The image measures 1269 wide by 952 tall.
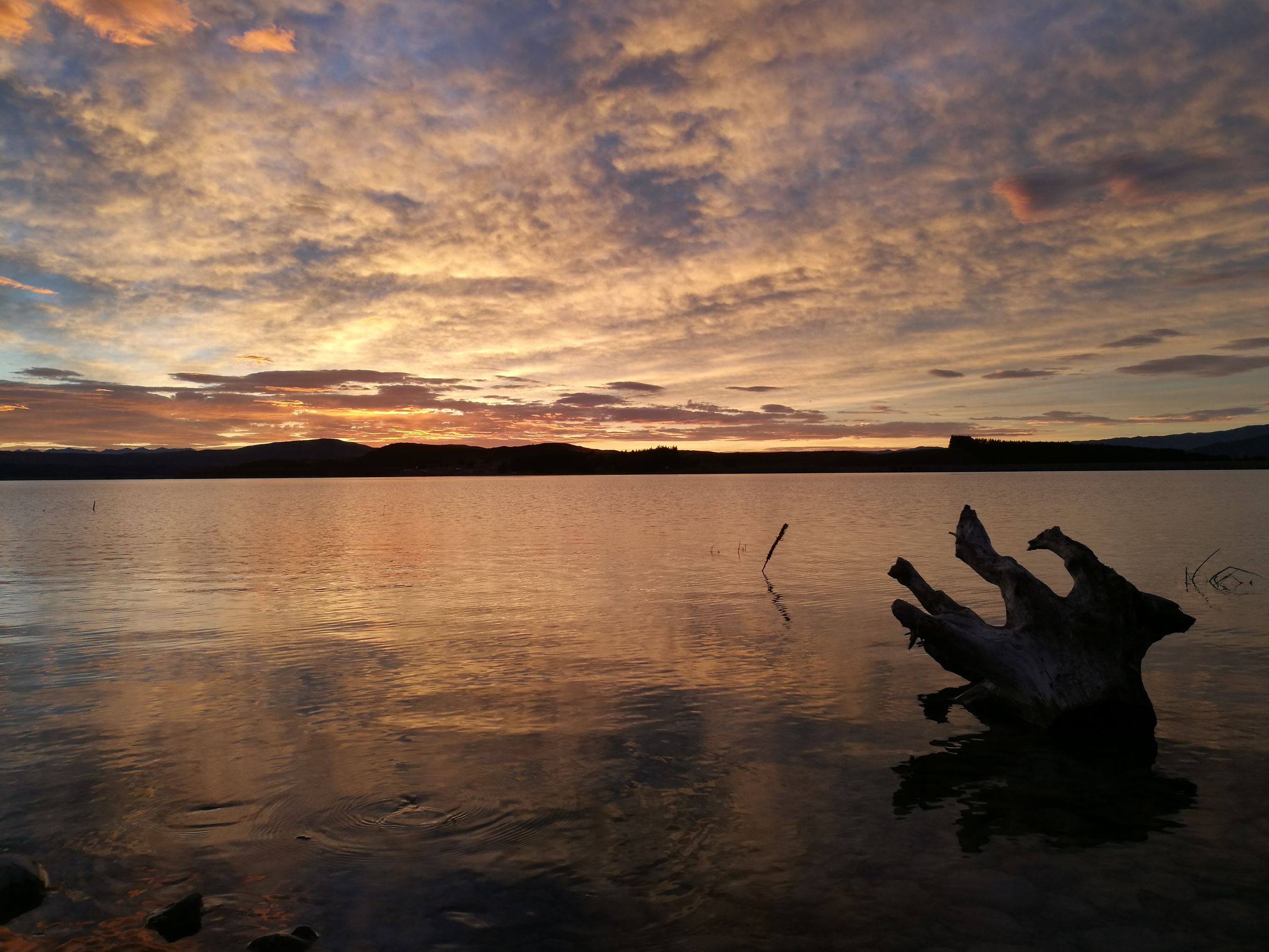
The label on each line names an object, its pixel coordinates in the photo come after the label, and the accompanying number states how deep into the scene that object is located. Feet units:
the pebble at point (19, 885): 24.50
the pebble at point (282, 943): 22.29
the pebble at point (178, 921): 23.24
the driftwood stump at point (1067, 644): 41.65
